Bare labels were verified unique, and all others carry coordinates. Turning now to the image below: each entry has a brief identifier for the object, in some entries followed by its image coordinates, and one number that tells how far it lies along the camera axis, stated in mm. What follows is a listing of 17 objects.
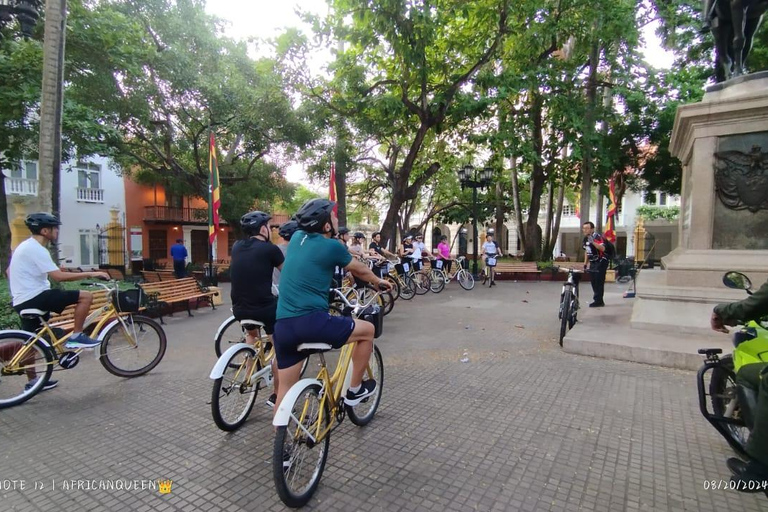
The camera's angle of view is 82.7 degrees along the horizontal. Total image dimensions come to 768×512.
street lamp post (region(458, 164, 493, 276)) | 17016
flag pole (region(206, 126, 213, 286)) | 10359
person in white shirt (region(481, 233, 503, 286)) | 14484
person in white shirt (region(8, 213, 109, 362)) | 4391
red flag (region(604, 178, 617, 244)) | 15555
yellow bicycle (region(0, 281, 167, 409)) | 4324
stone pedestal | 5992
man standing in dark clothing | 8422
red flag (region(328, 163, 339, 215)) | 12067
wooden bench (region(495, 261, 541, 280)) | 16547
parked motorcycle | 2768
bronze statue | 6492
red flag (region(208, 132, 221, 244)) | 10336
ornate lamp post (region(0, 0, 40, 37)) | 5750
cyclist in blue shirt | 2863
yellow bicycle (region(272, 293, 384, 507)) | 2551
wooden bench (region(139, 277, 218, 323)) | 8883
